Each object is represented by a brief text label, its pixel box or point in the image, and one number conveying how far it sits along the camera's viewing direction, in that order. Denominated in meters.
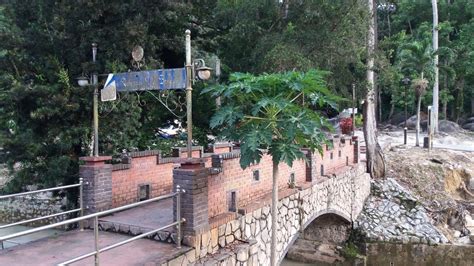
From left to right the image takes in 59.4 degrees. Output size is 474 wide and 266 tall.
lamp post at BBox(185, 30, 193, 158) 5.17
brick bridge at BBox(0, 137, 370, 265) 5.07
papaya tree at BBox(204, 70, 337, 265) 5.01
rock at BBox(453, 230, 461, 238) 13.99
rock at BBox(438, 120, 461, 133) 27.55
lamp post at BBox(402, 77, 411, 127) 21.51
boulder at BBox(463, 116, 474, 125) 30.94
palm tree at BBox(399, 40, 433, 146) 23.19
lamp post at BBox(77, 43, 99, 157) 6.36
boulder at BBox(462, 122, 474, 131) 29.57
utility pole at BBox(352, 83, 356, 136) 13.10
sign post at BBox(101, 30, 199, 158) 5.23
